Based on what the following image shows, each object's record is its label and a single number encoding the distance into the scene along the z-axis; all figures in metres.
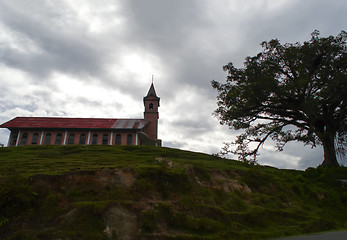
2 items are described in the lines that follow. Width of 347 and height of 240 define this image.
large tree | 22.64
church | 43.22
